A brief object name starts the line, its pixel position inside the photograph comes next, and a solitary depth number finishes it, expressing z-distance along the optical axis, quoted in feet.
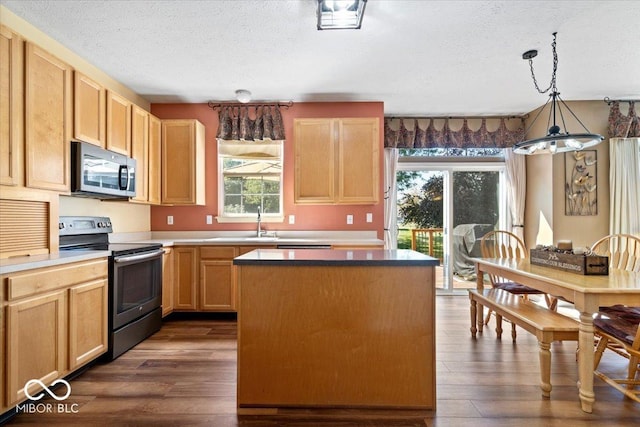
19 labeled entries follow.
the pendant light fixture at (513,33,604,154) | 7.29
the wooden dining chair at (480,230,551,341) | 9.97
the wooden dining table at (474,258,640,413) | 5.84
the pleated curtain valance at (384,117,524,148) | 15.14
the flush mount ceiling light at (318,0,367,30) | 7.24
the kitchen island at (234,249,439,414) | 5.97
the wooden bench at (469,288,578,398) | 6.57
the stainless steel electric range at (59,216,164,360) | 8.45
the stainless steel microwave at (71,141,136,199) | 8.30
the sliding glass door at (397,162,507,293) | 15.57
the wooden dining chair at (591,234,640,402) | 6.10
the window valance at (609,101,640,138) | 13.26
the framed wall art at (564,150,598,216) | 13.44
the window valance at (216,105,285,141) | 13.47
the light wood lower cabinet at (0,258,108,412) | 5.75
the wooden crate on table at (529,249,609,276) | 7.04
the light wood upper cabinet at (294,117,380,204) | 12.66
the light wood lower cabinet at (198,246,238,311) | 11.85
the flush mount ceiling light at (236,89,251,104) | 12.36
